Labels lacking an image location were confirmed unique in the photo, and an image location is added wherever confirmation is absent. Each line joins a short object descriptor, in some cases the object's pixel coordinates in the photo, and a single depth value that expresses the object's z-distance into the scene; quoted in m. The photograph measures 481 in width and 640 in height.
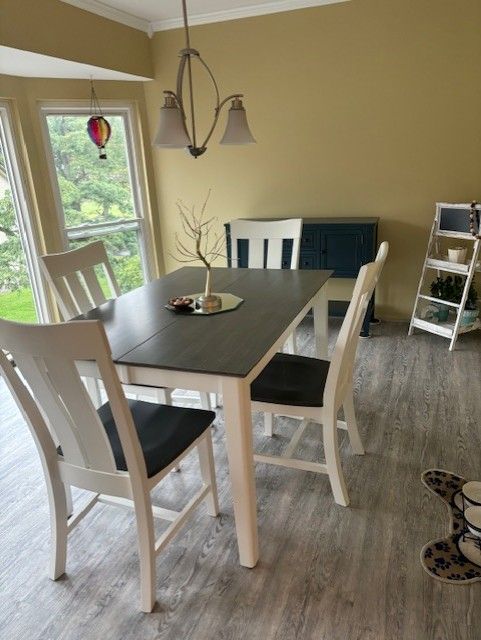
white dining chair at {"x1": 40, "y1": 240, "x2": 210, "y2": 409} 2.21
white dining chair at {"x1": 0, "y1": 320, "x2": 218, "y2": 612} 1.28
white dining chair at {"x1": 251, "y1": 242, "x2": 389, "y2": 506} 1.75
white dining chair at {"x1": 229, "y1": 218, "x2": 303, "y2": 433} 2.89
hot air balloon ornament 3.62
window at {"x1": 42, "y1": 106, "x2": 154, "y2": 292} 3.67
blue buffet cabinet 3.63
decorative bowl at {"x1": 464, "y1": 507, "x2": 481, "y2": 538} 1.70
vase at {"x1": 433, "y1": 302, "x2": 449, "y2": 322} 3.63
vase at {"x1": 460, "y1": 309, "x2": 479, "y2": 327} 3.48
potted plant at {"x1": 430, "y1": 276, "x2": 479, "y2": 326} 3.50
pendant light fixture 1.87
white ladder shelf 3.33
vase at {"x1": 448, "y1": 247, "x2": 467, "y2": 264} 3.44
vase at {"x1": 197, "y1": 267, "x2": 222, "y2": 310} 2.07
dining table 1.54
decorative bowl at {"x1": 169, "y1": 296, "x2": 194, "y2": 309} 2.06
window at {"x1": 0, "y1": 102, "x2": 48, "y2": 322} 3.32
